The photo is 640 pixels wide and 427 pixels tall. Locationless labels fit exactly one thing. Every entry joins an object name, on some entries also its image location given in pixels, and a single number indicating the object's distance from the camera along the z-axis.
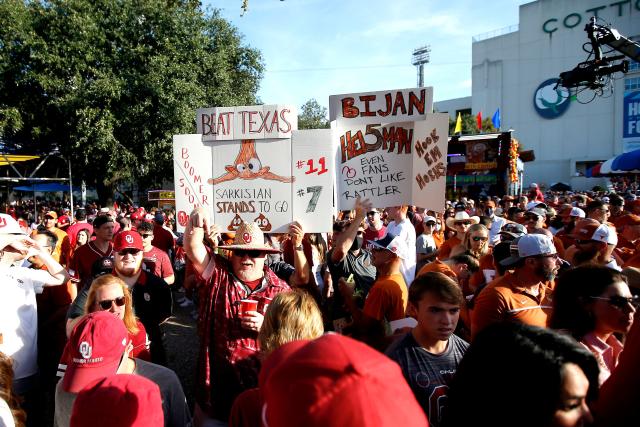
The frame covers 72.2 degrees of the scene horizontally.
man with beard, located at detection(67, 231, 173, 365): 3.29
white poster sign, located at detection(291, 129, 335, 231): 3.65
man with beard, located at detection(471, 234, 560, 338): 2.85
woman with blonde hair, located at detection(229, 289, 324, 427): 2.14
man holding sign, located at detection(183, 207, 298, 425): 2.61
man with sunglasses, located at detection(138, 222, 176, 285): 4.53
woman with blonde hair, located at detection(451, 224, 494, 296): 4.67
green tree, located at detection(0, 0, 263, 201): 15.85
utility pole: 63.33
